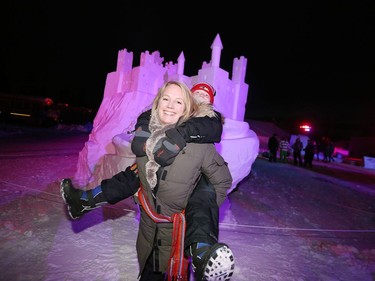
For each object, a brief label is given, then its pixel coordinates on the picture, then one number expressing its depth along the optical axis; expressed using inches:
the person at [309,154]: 586.9
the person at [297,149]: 604.7
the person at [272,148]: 615.8
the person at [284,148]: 631.7
